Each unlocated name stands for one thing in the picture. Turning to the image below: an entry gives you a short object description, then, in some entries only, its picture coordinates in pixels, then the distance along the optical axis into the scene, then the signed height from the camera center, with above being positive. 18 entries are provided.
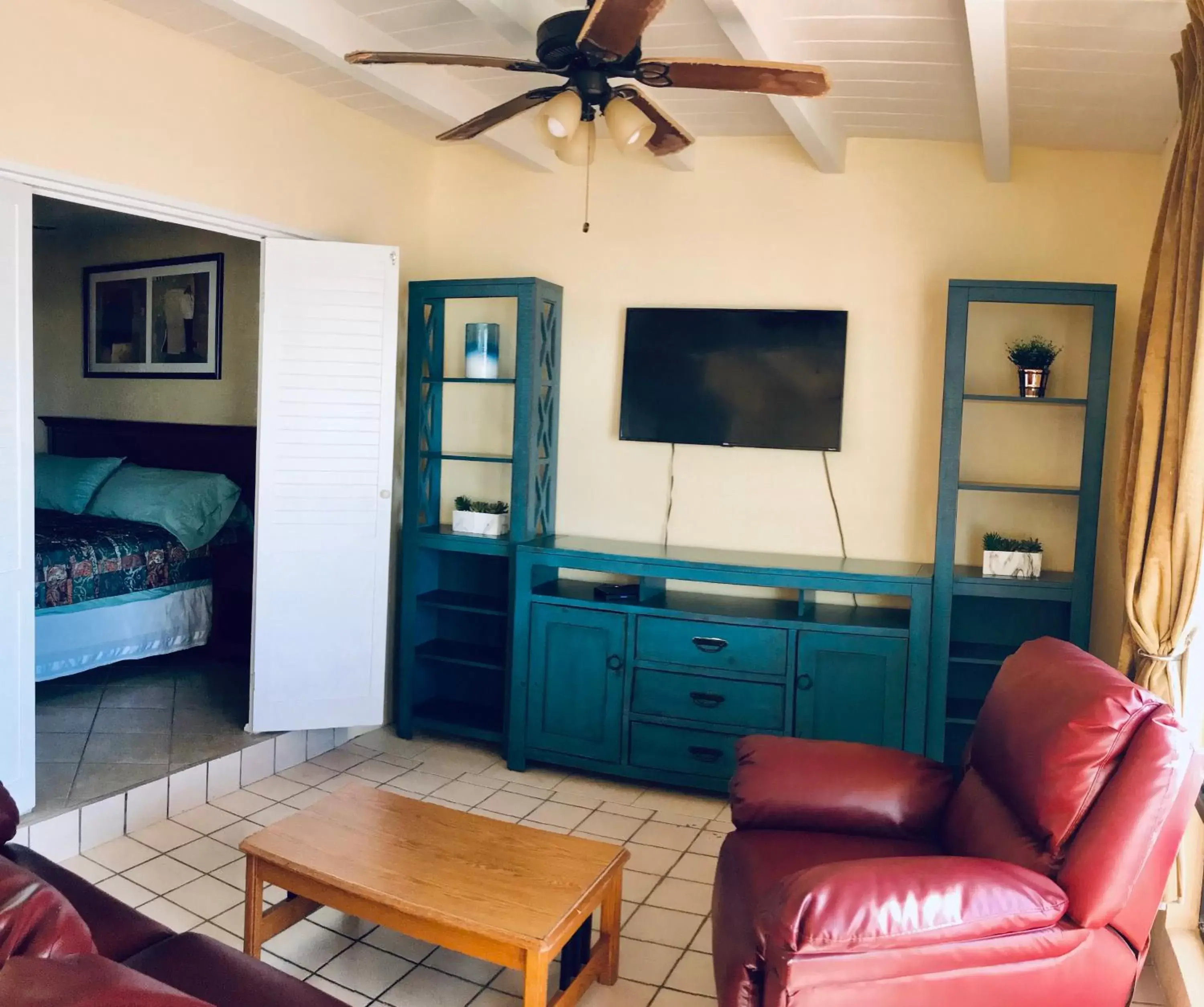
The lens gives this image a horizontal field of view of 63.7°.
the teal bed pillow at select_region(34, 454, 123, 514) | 4.92 -0.33
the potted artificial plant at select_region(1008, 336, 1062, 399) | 3.41 +0.31
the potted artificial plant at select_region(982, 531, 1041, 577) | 3.45 -0.36
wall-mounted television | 3.83 +0.27
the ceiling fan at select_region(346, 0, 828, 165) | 2.00 +0.81
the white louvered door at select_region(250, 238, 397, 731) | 3.65 -0.20
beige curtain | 2.35 +0.05
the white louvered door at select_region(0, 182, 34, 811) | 2.81 -0.24
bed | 4.03 -0.72
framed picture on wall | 5.15 +0.56
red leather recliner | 1.67 -0.79
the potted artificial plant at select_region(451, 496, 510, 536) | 4.10 -0.36
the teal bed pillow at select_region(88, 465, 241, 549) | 4.64 -0.40
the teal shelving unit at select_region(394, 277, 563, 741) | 3.97 -0.43
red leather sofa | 1.03 -0.66
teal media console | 3.48 -0.81
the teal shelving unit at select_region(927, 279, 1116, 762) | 3.31 -0.29
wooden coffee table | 2.04 -1.02
